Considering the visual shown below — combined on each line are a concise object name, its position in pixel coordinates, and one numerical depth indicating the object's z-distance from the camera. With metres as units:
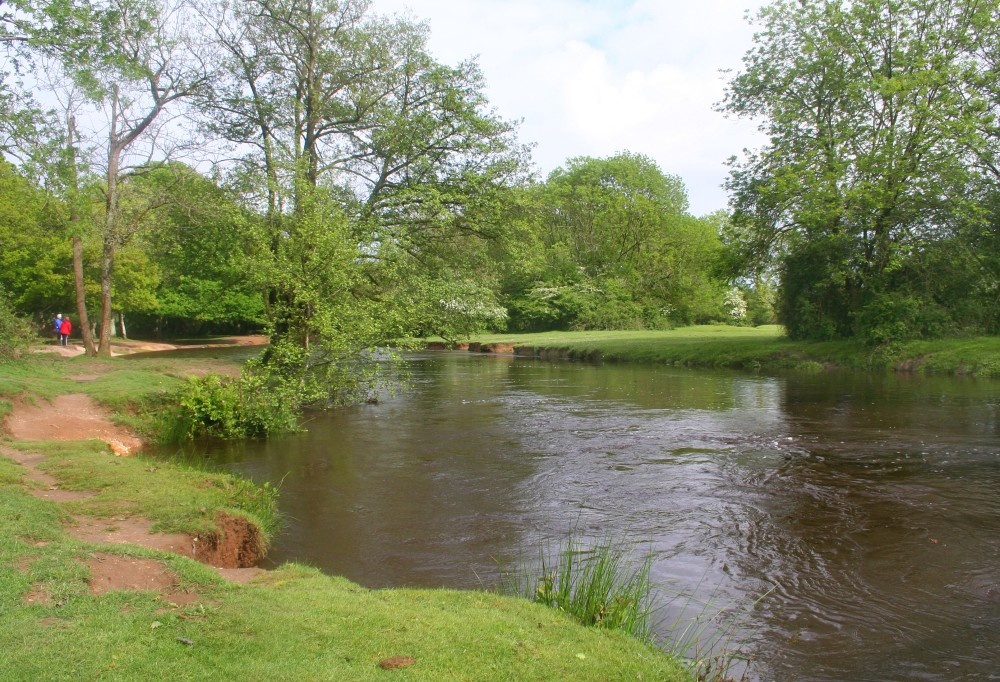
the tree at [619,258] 62.62
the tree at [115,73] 14.99
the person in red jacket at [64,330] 42.25
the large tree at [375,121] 24.48
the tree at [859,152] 27.27
